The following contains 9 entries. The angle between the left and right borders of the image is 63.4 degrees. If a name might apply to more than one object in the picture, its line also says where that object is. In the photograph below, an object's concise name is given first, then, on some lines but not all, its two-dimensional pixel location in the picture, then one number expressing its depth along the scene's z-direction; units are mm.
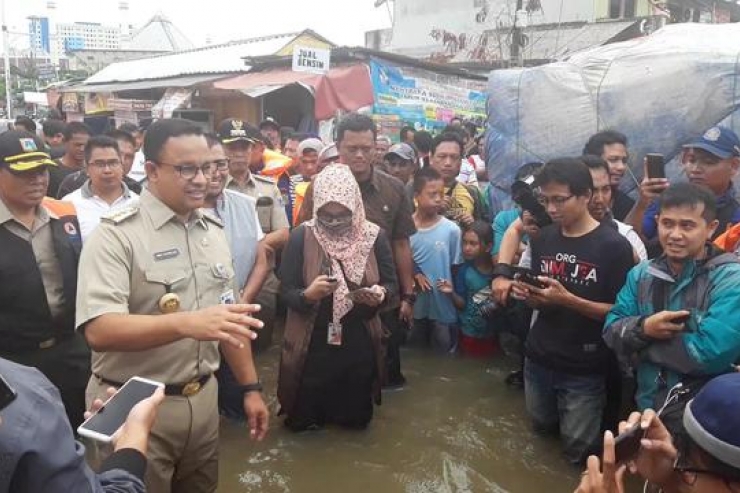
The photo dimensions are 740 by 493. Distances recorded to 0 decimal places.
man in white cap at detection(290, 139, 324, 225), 6277
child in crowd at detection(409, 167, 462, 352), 4973
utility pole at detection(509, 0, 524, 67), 18766
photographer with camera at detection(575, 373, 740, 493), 1310
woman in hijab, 3701
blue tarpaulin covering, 4516
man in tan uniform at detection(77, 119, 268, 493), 2201
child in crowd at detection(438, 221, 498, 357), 5020
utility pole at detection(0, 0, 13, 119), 24891
